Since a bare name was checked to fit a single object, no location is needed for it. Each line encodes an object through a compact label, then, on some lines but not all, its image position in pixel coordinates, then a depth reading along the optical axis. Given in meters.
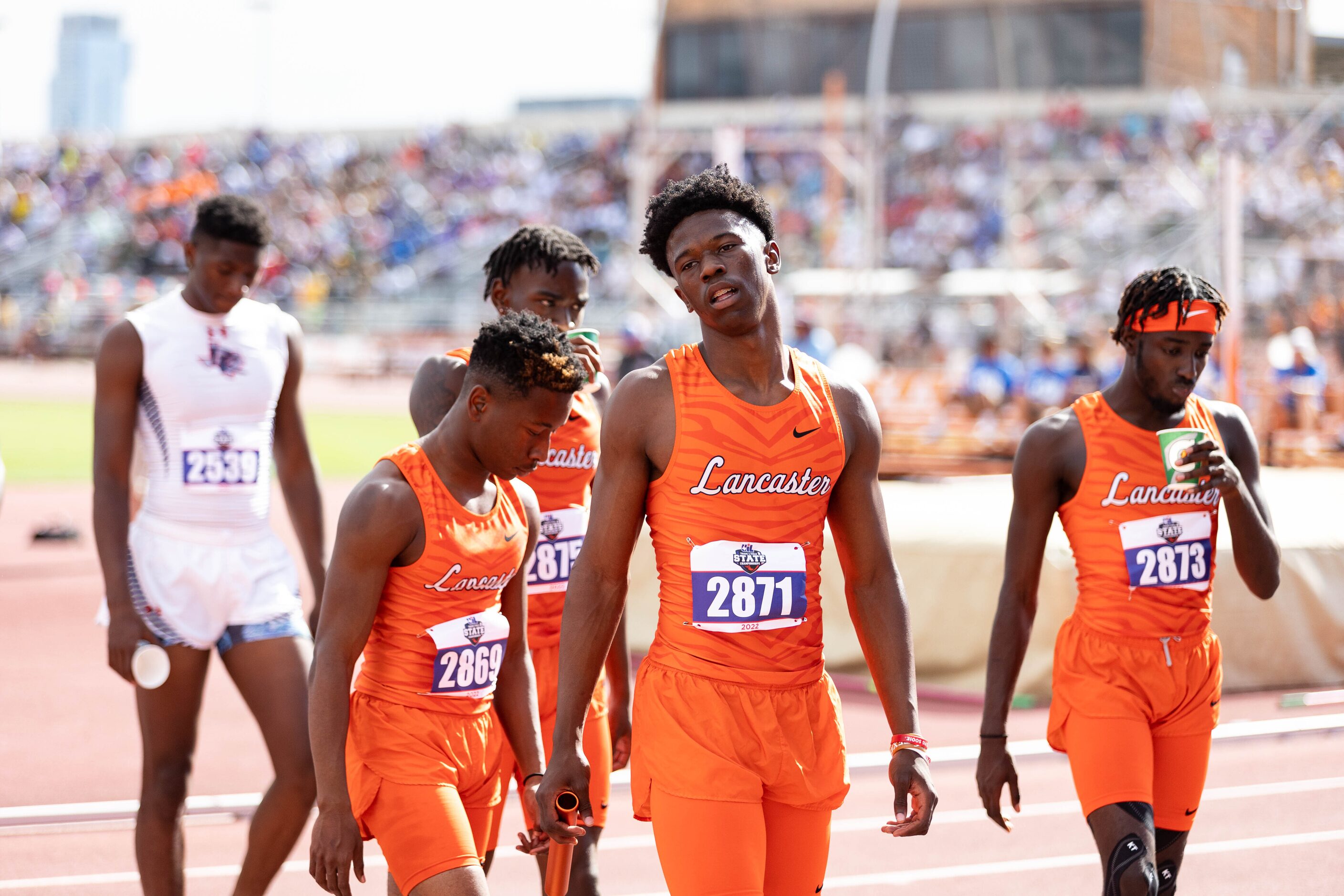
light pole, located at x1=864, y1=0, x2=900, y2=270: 41.78
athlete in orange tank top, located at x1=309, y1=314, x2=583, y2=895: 6.79
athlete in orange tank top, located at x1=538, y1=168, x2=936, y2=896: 6.37
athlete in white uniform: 8.91
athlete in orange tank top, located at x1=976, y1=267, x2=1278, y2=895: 8.08
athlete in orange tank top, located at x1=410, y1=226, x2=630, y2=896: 8.70
